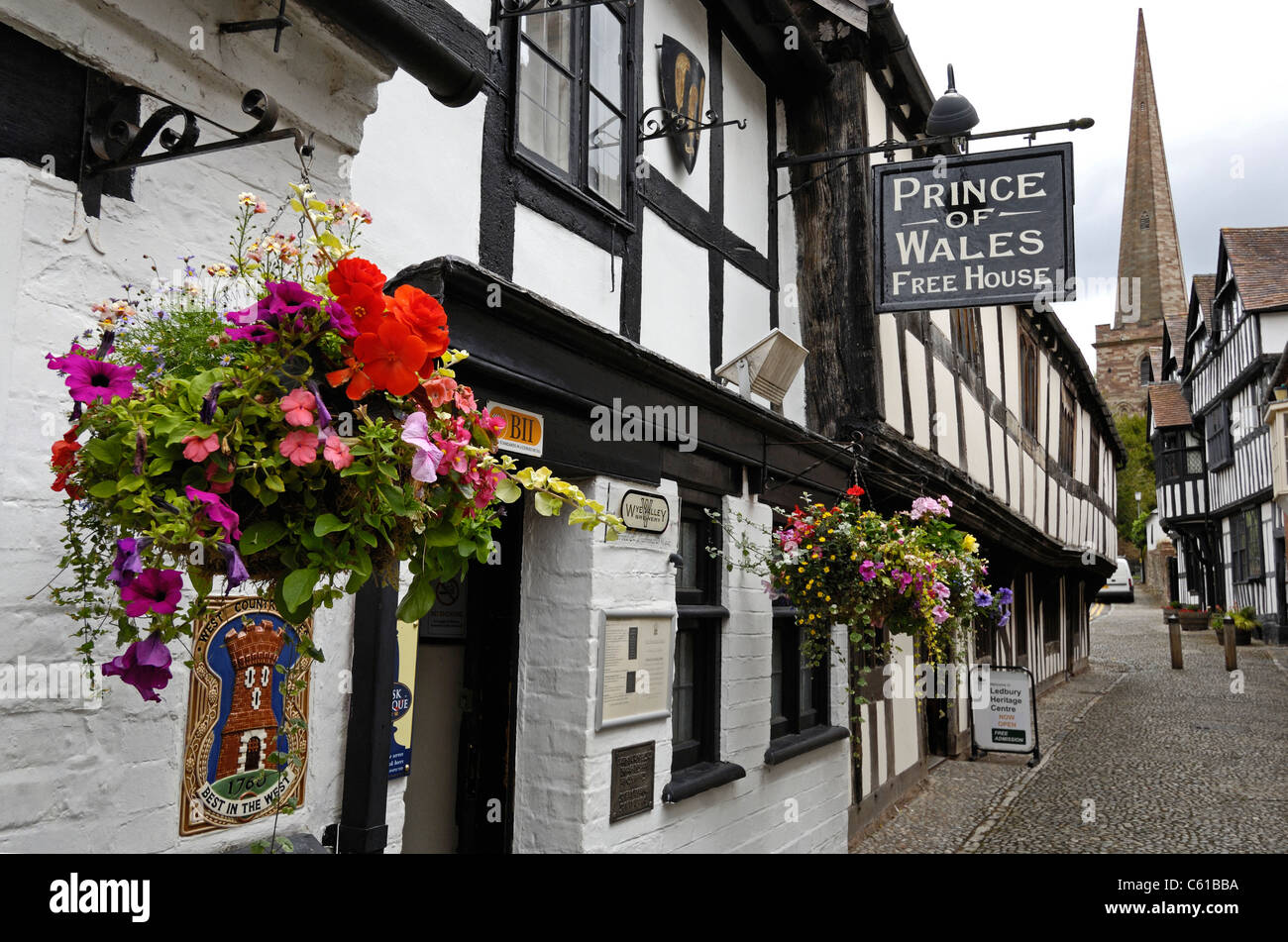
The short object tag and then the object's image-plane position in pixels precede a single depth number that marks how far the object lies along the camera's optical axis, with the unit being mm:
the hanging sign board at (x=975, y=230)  5805
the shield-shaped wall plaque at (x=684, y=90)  5578
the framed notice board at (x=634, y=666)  4227
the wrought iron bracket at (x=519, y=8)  4014
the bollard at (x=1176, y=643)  21203
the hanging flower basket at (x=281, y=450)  1700
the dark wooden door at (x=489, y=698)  4324
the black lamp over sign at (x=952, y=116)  6270
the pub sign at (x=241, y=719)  2680
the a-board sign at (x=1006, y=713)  10844
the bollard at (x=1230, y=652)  19594
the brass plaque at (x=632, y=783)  4285
